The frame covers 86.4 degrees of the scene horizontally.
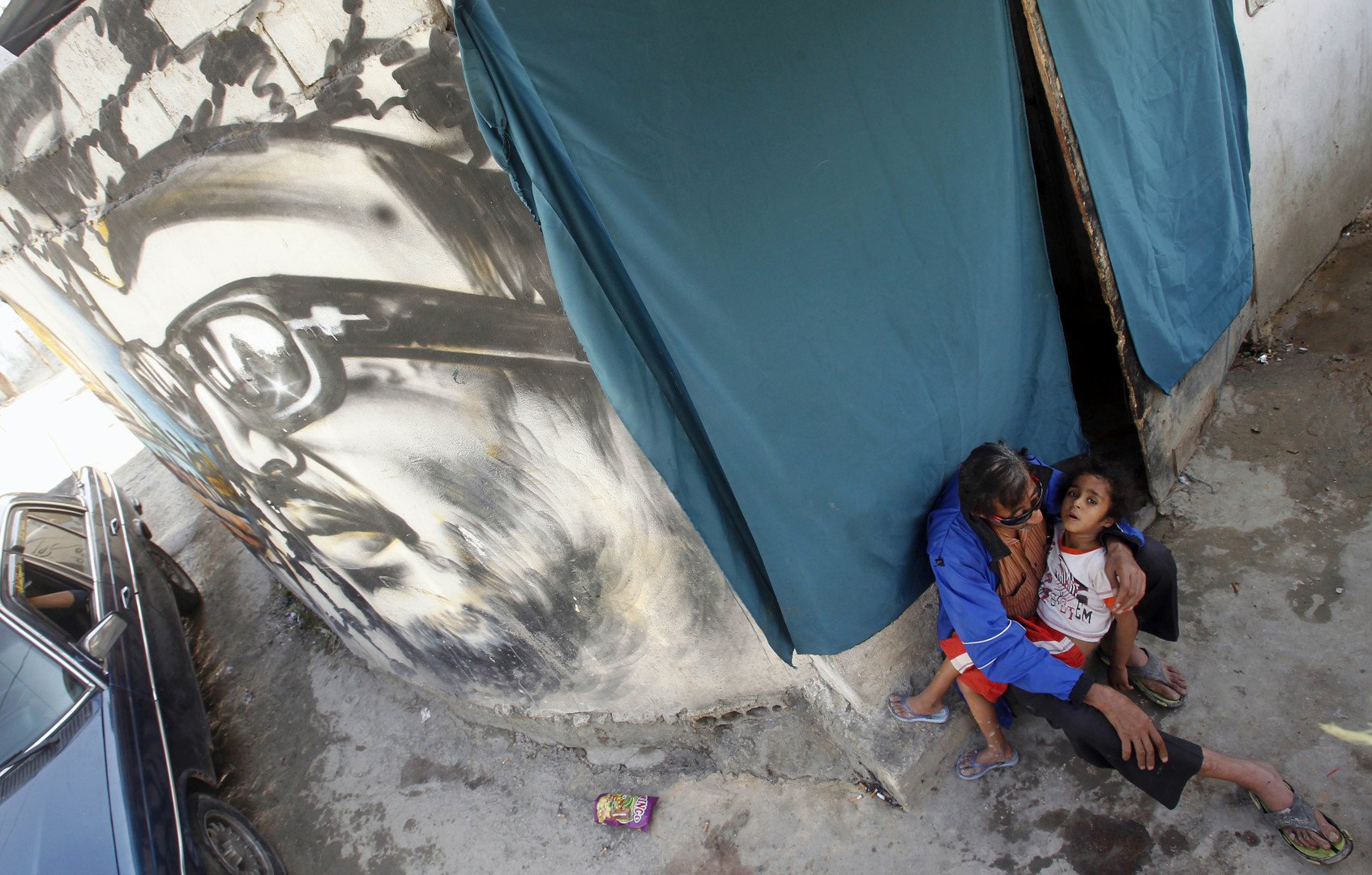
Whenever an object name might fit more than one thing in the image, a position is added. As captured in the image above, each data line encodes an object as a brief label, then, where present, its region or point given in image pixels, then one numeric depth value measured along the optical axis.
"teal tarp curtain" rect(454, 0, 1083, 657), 1.53
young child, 2.33
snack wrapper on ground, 2.93
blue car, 2.53
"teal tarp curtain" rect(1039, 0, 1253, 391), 2.29
